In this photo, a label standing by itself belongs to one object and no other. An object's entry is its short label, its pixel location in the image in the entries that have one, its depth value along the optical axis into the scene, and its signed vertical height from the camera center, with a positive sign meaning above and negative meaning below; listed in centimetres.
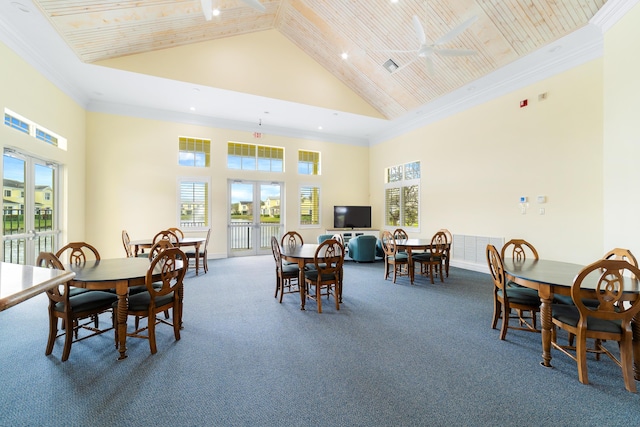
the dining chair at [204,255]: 604 -95
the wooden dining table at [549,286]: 220 -62
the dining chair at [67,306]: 247 -89
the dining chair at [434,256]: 521 -84
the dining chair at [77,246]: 333 -42
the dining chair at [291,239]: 564 -60
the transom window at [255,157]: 817 +176
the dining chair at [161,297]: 261 -87
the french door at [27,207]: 423 +10
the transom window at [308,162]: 908 +174
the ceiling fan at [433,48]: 389 +264
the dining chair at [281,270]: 407 -88
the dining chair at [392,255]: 526 -86
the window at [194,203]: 757 +29
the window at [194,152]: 760 +176
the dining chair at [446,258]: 551 -94
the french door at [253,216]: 824 -9
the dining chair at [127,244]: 532 -63
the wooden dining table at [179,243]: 533 -62
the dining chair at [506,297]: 275 -88
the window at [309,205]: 902 +28
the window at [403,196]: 797 +55
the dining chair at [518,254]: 334 -53
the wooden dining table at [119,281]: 245 -63
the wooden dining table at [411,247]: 515 -65
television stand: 865 -61
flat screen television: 915 -9
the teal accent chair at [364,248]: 693 -90
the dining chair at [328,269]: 370 -80
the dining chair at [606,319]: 205 -84
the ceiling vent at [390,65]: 607 +339
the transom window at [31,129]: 421 +149
